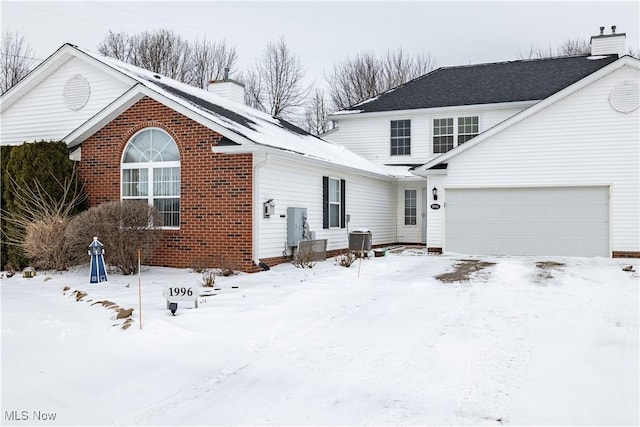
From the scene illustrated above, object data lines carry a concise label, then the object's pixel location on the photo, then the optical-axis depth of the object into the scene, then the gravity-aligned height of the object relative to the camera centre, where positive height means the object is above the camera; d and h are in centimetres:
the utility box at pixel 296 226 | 1436 -31
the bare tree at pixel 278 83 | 3884 +882
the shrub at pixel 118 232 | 1177 -39
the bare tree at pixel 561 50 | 4112 +1207
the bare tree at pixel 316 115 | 4206 +725
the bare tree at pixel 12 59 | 3394 +918
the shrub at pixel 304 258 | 1368 -107
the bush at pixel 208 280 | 1059 -126
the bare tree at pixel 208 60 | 3803 +1030
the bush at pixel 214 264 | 1262 -113
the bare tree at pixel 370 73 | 4153 +1022
